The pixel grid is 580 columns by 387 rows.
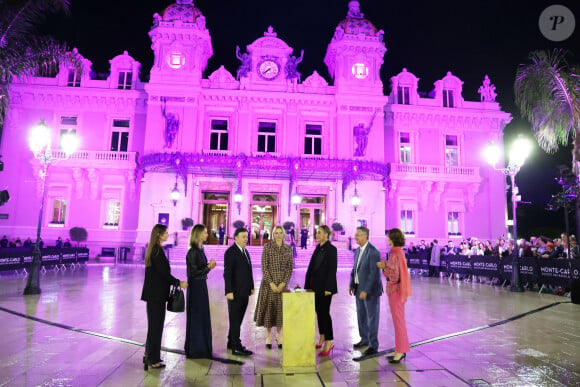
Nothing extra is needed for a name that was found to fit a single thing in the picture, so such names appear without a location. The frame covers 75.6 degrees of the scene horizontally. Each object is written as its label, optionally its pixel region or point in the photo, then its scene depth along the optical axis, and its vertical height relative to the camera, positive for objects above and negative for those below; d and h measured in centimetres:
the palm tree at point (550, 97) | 1169 +496
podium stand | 490 -118
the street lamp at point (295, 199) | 2407 +260
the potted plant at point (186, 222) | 2295 +87
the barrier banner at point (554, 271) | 1144 -78
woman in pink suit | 515 -64
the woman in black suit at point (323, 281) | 557 -62
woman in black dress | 511 -93
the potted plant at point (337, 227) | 2366 +85
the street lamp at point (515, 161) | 1263 +300
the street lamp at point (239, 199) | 2383 +245
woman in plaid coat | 556 -59
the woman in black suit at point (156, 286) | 482 -66
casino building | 2414 +623
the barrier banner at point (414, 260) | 1967 -95
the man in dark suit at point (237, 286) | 540 -70
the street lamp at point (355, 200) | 2405 +262
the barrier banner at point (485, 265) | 1468 -83
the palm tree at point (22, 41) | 1133 +599
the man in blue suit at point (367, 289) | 559 -73
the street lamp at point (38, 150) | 1038 +269
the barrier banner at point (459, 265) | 1638 -94
